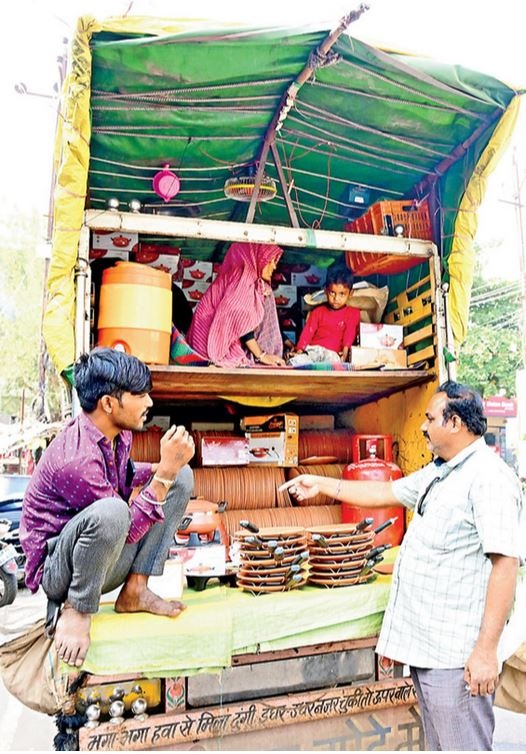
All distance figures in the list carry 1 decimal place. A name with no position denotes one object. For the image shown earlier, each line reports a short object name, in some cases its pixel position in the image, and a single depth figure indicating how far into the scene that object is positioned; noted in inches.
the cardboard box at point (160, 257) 185.9
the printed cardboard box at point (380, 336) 172.6
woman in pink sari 169.2
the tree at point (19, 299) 839.1
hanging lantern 160.2
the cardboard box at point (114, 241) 175.9
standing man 92.3
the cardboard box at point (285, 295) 211.8
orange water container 145.3
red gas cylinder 173.2
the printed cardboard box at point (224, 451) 187.9
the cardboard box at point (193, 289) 201.8
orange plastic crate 170.2
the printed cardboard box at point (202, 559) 131.0
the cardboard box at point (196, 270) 203.5
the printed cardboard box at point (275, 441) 190.9
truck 108.7
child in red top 187.5
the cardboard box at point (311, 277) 215.6
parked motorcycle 253.5
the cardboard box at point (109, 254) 174.2
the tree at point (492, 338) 692.1
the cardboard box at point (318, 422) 213.0
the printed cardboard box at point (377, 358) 165.9
